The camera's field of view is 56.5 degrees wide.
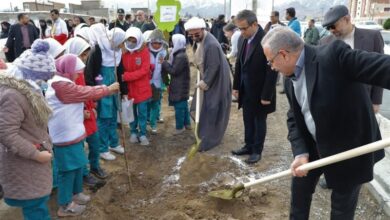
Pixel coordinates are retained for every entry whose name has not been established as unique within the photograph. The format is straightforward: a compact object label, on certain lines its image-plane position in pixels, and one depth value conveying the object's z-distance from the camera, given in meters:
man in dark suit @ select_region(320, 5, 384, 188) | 3.43
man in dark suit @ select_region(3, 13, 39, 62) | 9.21
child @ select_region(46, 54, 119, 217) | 3.08
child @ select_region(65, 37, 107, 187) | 3.65
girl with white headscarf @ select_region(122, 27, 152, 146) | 4.79
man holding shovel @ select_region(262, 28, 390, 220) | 1.99
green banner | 7.68
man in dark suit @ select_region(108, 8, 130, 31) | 12.25
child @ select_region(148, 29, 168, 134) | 5.36
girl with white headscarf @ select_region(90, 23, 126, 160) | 4.35
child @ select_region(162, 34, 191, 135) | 5.37
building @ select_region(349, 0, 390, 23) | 76.08
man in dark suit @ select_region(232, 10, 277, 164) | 4.23
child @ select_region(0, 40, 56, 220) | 2.33
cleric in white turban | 4.84
